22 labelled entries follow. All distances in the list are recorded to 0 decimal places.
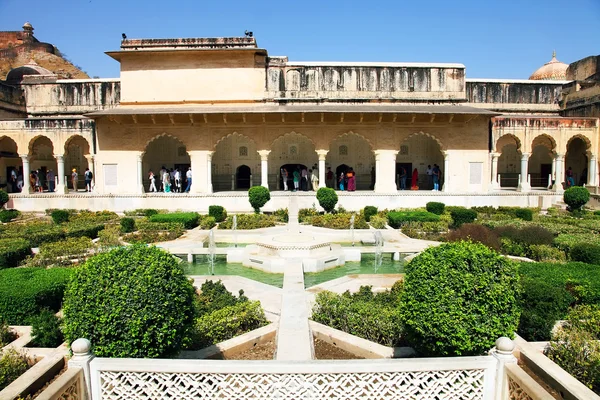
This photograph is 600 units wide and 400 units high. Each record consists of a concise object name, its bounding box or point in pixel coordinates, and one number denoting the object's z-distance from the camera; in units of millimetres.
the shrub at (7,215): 15102
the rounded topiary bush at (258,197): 15594
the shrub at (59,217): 14430
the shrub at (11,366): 3875
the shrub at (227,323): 4895
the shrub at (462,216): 13422
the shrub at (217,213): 15216
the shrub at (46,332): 4902
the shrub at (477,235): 9789
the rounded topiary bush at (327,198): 15625
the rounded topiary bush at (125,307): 3670
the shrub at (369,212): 15569
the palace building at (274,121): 18031
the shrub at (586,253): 8344
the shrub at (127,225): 12766
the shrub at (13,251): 8572
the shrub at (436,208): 15781
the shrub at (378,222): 14005
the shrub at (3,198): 16734
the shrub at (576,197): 15539
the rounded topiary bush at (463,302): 3805
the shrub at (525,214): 14562
